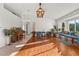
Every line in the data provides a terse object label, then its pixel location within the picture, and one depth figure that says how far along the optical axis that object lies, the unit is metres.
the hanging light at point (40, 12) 2.56
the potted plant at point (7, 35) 2.86
